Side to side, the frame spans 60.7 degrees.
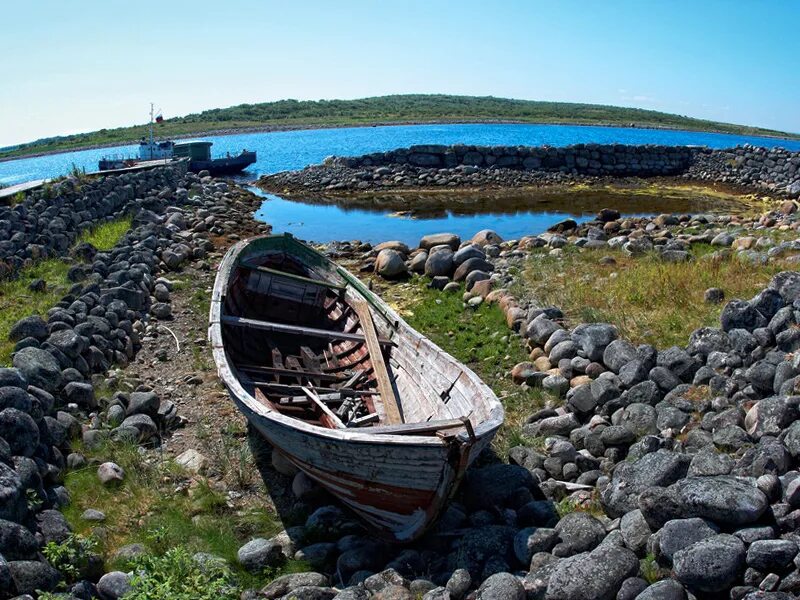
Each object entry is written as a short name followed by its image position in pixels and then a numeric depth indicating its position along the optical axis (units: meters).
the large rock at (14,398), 6.26
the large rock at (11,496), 4.94
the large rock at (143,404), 8.00
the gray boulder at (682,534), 4.36
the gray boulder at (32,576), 4.38
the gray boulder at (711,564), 4.04
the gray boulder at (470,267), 13.48
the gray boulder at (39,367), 7.41
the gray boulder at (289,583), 4.96
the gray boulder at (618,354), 7.84
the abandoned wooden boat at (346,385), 5.33
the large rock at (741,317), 7.44
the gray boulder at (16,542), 4.58
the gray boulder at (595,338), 8.28
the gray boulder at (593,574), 4.27
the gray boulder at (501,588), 4.40
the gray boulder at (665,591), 4.08
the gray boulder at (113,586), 4.84
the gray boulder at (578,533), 4.89
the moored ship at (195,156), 38.00
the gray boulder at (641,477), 5.16
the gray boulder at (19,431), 5.92
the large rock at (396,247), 16.22
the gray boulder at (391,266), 14.66
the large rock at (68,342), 8.45
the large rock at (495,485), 5.91
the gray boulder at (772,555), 3.99
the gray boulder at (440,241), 16.25
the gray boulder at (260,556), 5.39
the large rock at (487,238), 17.29
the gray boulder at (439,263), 14.00
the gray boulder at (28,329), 8.62
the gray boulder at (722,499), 4.39
